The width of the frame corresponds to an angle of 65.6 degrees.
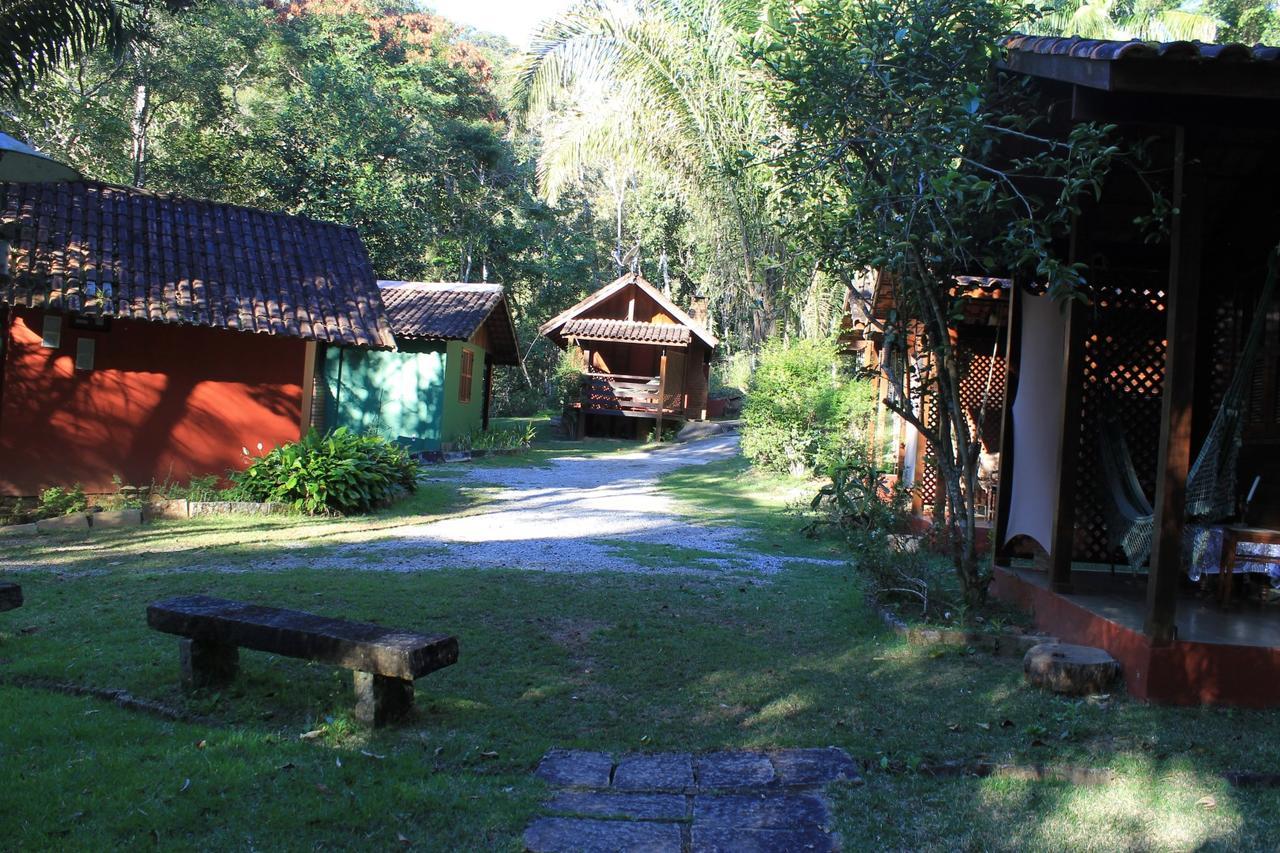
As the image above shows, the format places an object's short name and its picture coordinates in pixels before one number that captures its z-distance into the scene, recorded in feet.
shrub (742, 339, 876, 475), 56.24
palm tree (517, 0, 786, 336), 60.85
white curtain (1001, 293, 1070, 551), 22.13
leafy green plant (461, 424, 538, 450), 76.07
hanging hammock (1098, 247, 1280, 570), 18.83
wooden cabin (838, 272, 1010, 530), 33.45
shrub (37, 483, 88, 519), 37.42
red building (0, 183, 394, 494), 38.75
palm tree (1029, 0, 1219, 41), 71.87
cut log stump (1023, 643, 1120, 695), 16.46
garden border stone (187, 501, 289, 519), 38.78
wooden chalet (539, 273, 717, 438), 94.27
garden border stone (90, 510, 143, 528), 36.14
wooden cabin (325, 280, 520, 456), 69.87
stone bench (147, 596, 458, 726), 14.08
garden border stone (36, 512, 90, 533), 35.14
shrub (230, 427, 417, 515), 39.65
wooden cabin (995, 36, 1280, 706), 15.81
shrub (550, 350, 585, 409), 94.12
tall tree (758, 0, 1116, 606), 18.25
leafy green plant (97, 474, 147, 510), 38.58
